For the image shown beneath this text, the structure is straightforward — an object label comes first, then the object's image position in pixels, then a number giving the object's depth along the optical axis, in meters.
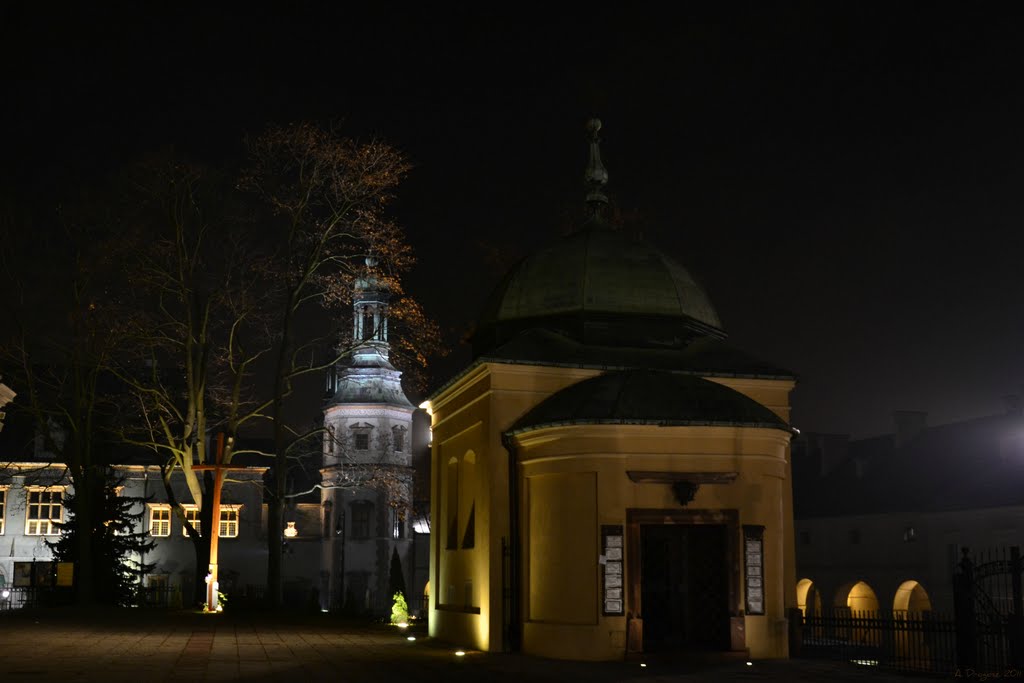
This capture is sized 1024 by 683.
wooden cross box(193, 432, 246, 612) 30.81
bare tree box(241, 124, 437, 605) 32.50
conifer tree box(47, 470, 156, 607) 42.59
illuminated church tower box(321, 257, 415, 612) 71.38
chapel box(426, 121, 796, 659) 20.84
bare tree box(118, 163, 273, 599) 32.47
